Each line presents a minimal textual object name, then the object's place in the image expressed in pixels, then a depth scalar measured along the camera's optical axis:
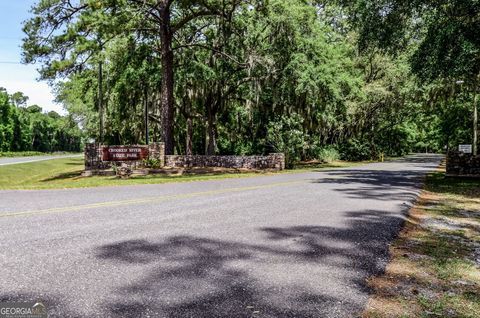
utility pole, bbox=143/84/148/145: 27.82
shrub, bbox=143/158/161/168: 22.42
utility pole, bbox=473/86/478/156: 24.59
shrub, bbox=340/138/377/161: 41.56
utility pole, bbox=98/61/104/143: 25.36
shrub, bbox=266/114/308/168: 27.03
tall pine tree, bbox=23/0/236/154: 20.58
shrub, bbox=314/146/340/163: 37.03
